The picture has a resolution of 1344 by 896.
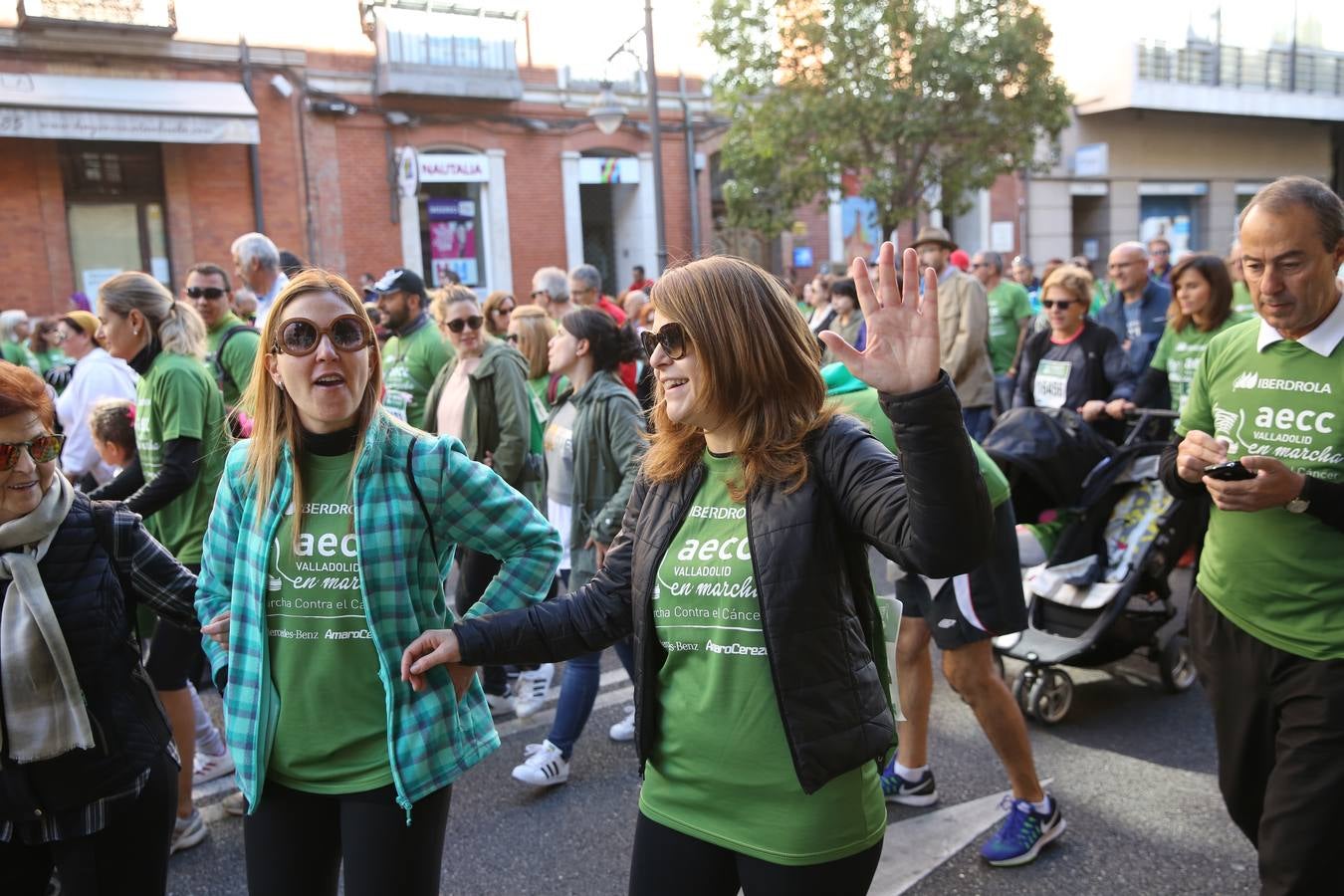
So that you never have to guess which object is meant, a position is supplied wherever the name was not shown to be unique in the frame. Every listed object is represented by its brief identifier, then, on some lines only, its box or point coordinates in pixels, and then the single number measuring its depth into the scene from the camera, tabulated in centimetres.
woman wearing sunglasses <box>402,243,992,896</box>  200
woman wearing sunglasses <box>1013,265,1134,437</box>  637
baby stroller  482
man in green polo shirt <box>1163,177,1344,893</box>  263
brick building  1662
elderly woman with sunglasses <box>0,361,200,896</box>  238
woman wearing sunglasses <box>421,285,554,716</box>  537
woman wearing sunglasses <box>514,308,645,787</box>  443
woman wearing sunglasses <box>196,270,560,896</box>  236
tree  1722
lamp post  1391
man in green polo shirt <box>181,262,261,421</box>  528
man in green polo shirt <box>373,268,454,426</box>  606
